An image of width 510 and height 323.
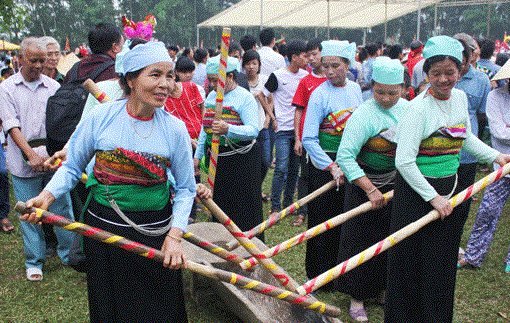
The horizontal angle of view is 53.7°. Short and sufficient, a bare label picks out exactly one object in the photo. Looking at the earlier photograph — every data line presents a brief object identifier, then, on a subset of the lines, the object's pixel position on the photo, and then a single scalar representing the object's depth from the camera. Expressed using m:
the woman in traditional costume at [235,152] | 4.85
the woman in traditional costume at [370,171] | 3.63
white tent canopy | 16.59
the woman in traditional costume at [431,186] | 3.12
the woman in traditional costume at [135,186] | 2.65
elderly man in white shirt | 4.71
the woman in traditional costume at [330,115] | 4.25
